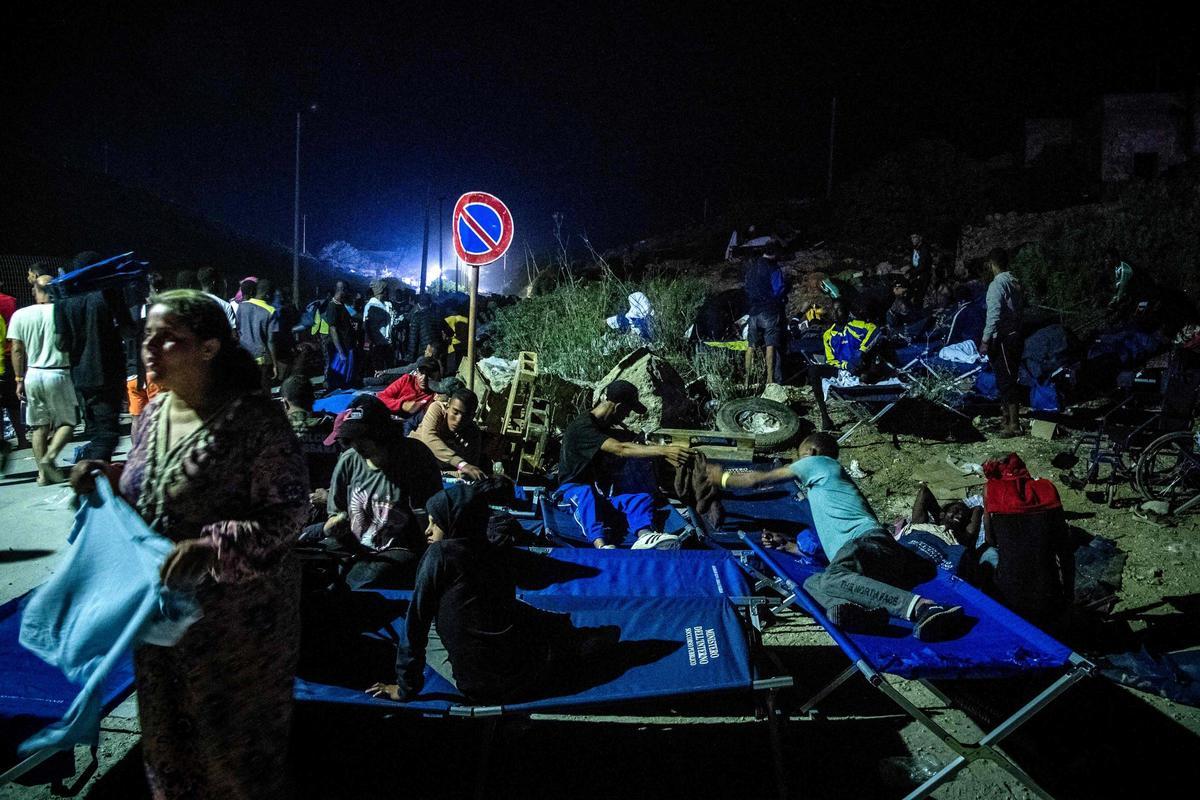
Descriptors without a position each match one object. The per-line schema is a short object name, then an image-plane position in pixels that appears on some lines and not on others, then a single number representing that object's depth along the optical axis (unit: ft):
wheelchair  21.24
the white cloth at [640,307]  34.53
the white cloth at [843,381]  29.17
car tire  27.61
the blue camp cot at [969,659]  9.93
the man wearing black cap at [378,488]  13.76
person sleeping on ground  15.31
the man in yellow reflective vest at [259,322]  28.27
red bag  13.64
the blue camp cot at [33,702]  8.56
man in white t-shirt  19.52
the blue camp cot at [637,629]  10.21
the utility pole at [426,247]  107.54
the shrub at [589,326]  31.81
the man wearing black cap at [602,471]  17.57
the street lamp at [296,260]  63.72
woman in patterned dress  6.48
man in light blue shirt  11.55
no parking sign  24.43
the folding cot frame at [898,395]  27.22
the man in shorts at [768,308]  29.53
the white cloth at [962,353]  30.01
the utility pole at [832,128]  90.74
